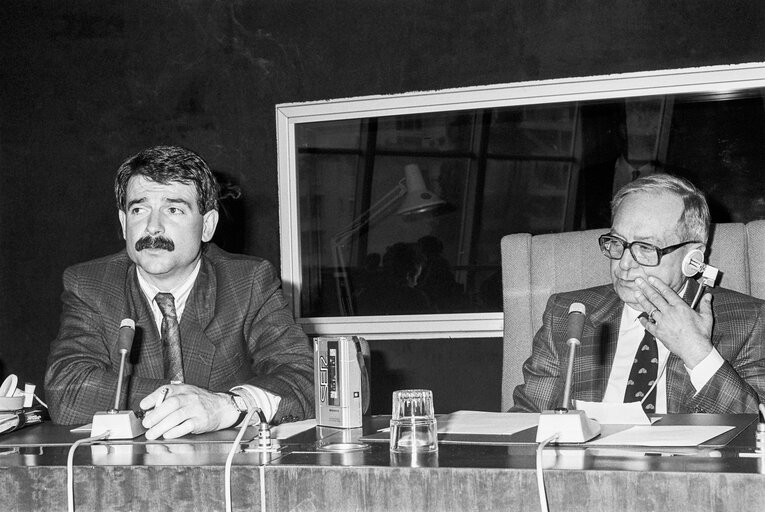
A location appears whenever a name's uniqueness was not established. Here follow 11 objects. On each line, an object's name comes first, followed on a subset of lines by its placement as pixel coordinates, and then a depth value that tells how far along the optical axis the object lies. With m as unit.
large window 4.33
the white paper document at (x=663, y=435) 2.54
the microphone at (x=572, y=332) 2.63
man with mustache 3.21
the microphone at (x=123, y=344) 2.77
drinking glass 2.55
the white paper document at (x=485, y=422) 2.71
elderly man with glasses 3.23
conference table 2.34
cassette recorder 2.78
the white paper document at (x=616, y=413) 2.75
